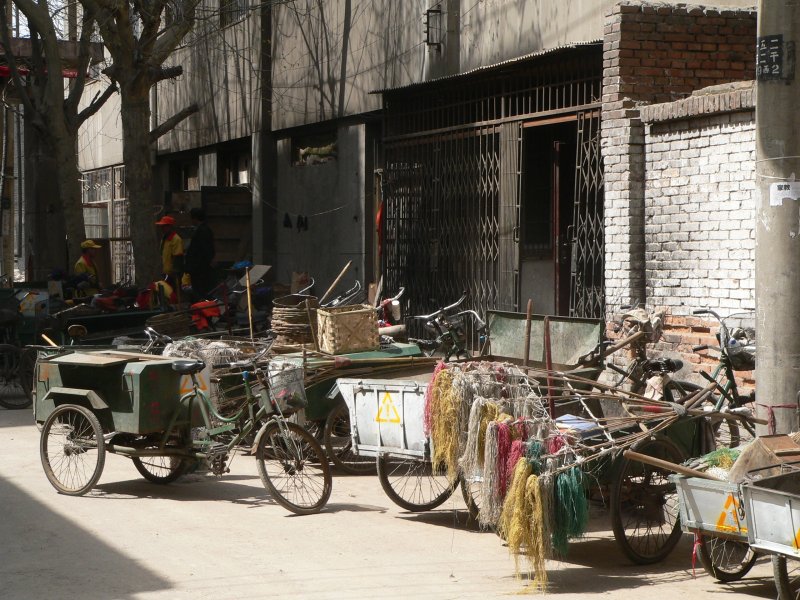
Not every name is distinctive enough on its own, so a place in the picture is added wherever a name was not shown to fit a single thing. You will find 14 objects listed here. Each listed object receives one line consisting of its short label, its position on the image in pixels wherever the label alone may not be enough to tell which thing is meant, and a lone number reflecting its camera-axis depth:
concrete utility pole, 6.98
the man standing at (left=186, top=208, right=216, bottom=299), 17.31
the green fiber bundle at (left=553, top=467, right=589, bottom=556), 6.27
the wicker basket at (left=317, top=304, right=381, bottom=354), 10.17
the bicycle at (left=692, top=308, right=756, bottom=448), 8.27
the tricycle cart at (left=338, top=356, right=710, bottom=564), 6.76
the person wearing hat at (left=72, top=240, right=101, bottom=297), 17.97
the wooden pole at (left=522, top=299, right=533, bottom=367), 8.09
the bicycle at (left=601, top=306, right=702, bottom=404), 8.39
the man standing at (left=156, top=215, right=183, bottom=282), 17.81
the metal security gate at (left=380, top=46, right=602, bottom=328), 12.66
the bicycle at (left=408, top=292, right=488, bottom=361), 10.57
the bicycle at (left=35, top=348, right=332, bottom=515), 8.37
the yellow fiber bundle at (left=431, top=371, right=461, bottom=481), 6.95
